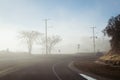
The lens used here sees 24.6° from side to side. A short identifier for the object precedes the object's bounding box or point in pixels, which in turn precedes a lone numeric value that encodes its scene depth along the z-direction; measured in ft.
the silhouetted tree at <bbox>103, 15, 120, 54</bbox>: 134.21
